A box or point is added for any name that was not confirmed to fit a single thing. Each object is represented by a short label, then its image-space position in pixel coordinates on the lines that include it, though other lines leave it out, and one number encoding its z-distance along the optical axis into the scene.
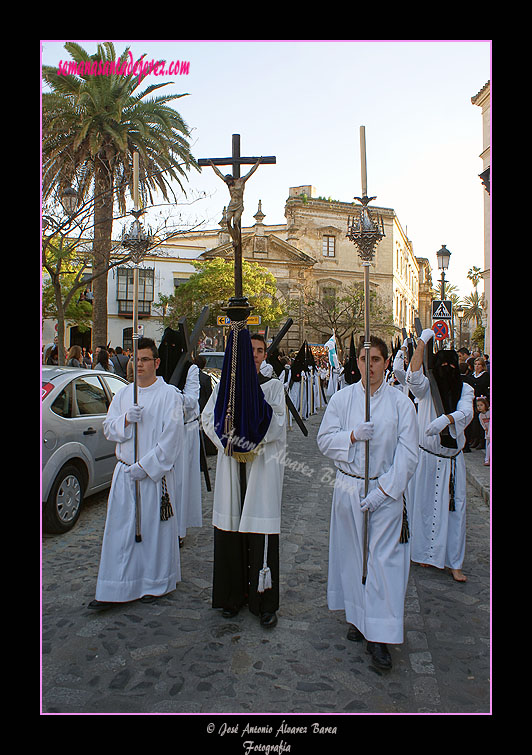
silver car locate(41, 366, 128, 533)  6.27
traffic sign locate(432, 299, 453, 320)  14.23
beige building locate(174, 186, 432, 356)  49.47
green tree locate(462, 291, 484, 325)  68.94
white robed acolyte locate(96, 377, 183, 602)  4.63
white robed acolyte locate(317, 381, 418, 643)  3.77
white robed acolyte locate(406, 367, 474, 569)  5.46
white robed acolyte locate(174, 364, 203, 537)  6.11
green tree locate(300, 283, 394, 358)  46.09
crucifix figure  6.12
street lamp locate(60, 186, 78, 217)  10.96
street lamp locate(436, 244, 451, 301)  17.56
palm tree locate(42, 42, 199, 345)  14.09
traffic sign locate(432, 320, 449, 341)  13.90
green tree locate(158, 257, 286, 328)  35.00
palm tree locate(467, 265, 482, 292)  68.69
